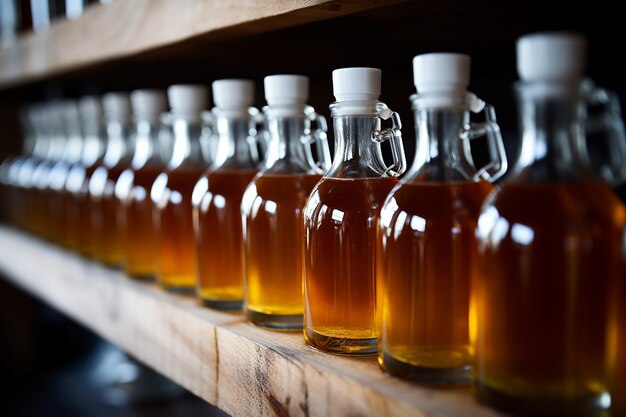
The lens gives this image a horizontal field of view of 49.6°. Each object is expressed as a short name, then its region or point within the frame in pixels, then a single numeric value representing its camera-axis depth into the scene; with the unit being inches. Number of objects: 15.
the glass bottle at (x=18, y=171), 50.5
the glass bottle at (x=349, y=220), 19.5
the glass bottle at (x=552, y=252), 14.1
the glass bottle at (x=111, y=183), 35.1
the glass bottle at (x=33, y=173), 47.1
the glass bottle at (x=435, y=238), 16.7
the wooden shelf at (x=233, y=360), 16.6
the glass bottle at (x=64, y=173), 41.5
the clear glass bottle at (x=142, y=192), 31.8
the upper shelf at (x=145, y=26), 20.8
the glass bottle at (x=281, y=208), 22.5
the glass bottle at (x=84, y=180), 38.2
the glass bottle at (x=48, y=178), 44.0
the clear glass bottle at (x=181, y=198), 28.8
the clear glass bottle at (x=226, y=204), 25.6
